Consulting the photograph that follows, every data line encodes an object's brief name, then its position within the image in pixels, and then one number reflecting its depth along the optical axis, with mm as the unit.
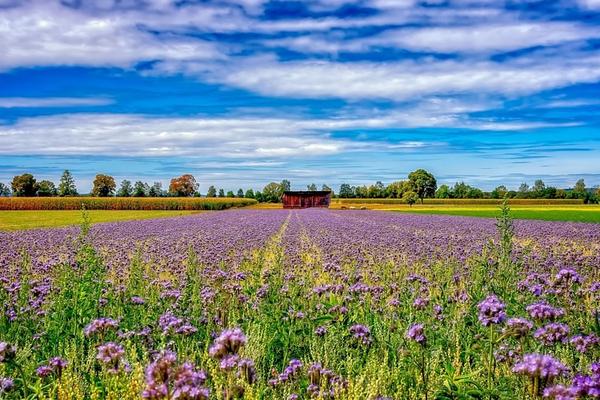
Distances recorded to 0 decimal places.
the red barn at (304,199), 95188
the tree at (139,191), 118750
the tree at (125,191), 130362
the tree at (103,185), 142625
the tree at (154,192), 131375
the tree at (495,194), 139125
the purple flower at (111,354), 2885
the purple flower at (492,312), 3750
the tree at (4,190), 141175
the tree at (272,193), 151500
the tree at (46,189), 135750
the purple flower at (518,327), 3596
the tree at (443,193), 155375
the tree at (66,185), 146938
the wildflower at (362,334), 5004
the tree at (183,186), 157875
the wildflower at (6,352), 3104
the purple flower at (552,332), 3732
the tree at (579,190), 131225
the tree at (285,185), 163400
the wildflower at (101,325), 3594
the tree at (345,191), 162250
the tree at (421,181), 133000
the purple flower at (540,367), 2822
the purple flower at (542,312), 3855
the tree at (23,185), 130375
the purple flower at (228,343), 2648
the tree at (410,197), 101631
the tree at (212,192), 153300
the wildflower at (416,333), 3846
